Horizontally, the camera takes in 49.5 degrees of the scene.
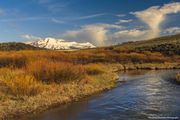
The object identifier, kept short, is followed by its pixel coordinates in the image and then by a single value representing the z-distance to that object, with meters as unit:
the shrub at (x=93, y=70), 18.24
